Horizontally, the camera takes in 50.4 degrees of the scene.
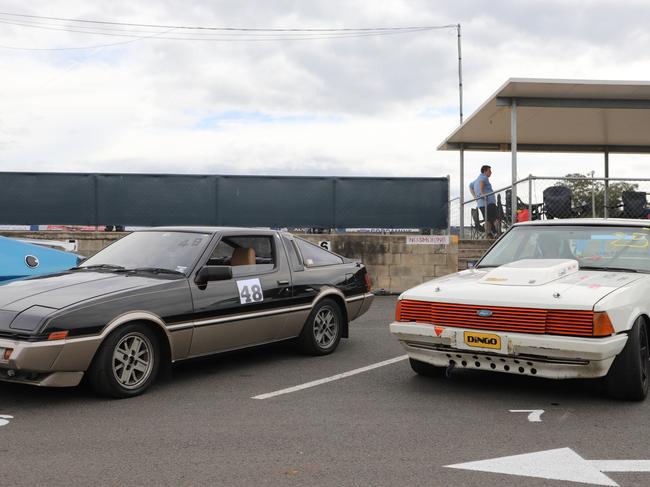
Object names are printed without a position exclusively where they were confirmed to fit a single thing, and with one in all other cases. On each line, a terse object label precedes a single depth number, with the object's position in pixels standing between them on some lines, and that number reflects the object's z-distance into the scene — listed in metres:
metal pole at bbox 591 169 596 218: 13.78
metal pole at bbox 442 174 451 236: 15.08
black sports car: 4.92
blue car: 7.17
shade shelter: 12.80
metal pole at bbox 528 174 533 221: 12.79
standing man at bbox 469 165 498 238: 14.70
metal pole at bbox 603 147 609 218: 14.13
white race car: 4.89
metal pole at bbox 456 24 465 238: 15.74
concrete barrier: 13.80
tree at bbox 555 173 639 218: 14.10
